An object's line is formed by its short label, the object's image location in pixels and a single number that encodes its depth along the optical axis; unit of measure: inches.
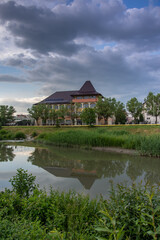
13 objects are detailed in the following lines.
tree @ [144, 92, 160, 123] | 1771.7
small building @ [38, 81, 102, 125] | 2044.8
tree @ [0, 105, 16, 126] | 2245.3
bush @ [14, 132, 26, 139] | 1465.3
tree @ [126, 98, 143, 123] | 1817.2
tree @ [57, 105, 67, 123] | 1867.7
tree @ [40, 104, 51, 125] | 1935.3
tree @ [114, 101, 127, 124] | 1929.1
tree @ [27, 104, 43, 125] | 1923.0
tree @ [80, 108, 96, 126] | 1614.2
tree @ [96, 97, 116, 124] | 1723.7
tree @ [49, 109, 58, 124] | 1892.2
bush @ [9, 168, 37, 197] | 219.3
